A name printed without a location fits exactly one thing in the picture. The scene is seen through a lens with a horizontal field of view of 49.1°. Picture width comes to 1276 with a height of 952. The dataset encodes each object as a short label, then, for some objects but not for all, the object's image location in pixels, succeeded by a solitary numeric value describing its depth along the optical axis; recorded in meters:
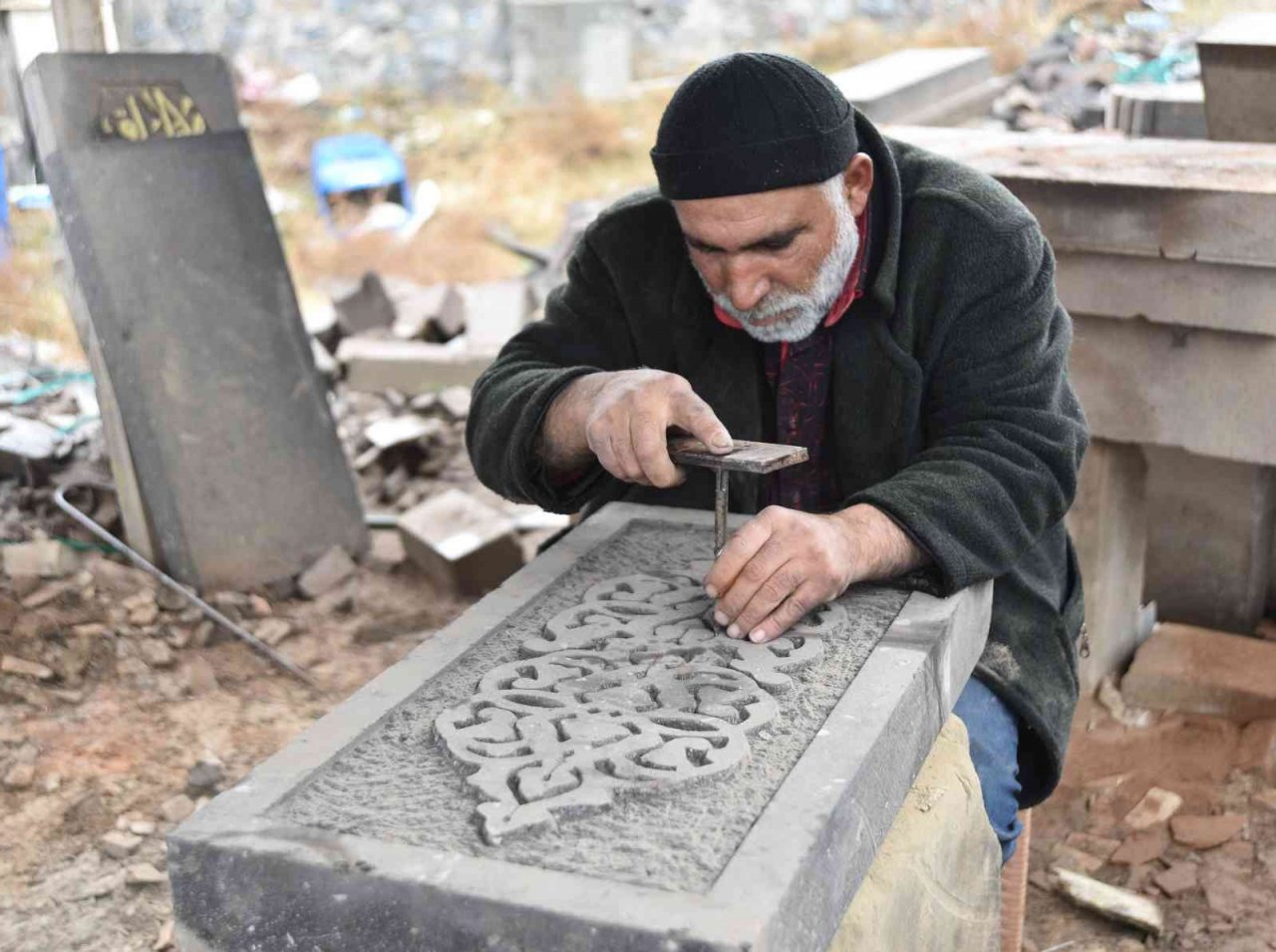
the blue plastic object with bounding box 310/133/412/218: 9.37
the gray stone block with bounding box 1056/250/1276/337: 2.99
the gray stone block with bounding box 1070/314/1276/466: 3.10
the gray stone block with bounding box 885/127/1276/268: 2.93
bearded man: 2.07
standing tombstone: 4.15
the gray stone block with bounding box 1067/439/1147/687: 3.41
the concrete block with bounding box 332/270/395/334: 6.62
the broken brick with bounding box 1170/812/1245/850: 3.08
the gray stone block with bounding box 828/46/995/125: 6.14
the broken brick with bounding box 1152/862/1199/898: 2.97
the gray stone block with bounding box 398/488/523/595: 4.48
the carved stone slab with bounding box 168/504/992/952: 1.38
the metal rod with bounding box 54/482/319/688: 4.02
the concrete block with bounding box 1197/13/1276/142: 3.60
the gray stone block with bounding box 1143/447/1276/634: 3.63
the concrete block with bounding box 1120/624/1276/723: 3.40
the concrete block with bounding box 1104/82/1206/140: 4.67
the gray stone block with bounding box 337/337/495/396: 6.15
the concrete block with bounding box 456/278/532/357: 6.32
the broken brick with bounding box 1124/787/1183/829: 3.16
